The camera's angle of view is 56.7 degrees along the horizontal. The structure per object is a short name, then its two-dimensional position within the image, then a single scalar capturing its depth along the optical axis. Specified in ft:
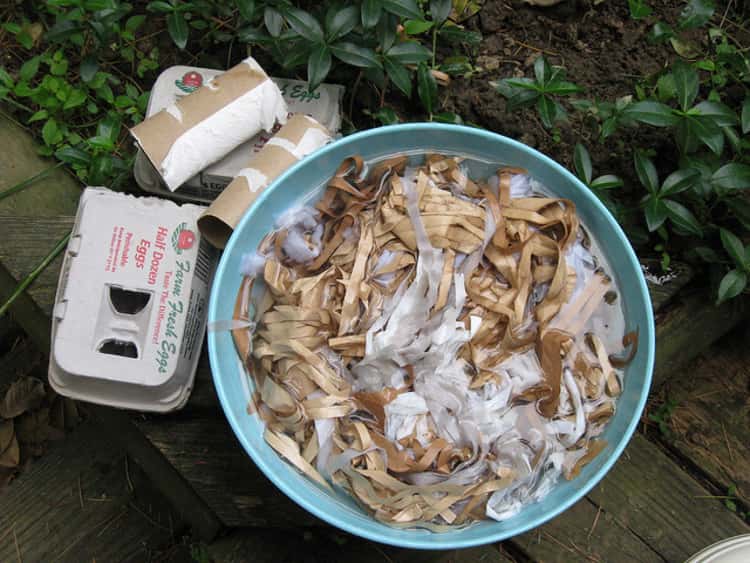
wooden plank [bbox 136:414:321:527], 3.13
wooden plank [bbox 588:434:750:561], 3.33
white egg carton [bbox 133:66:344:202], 3.39
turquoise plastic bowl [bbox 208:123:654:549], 2.62
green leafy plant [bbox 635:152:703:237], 3.18
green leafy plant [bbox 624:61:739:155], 3.09
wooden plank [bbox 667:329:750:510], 3.56
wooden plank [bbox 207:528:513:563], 3.16
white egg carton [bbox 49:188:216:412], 2.97
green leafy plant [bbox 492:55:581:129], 3.18
